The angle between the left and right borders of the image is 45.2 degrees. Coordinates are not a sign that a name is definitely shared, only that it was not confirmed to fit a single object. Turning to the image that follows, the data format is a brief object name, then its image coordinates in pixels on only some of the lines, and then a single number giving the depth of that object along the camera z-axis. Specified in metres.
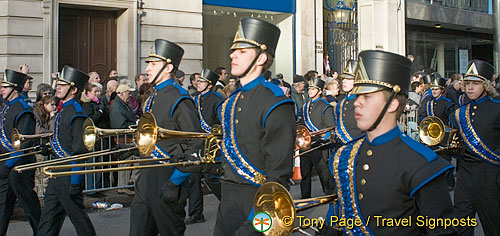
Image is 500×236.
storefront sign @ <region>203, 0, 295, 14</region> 16.98
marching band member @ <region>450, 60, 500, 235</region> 6.22
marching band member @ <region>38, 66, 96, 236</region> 6.50
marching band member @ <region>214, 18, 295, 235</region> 3.88
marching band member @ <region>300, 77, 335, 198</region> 9.97
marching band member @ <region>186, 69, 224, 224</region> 10.46
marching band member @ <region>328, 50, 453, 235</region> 2.98
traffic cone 12.19
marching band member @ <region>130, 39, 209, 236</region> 5.30
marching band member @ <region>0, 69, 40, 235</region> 7.23
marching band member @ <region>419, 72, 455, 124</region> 11.78
